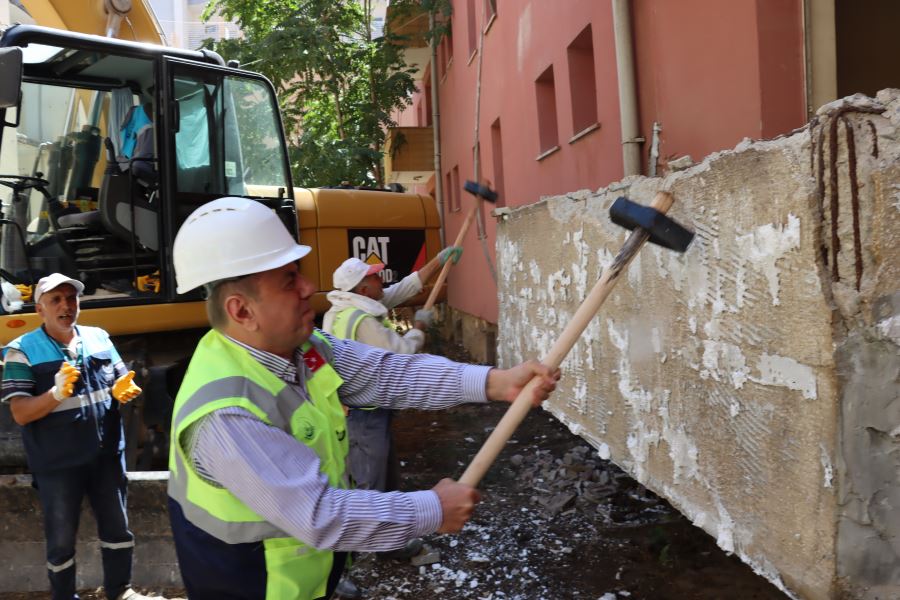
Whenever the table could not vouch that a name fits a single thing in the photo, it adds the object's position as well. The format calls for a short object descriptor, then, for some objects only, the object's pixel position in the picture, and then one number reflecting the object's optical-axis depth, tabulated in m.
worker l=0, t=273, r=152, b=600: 3.83
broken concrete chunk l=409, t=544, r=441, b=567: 4.47
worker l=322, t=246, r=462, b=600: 4.49
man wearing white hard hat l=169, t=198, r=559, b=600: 1.77
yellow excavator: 5.03
